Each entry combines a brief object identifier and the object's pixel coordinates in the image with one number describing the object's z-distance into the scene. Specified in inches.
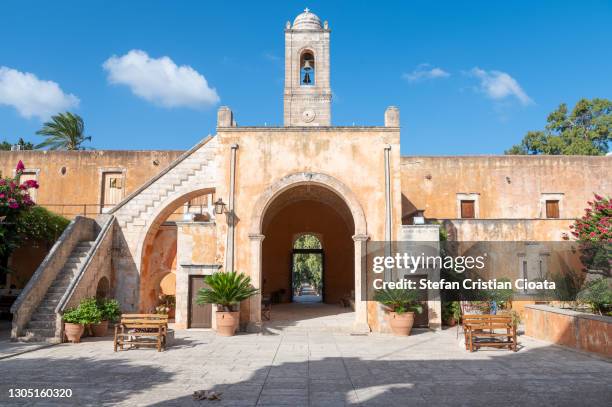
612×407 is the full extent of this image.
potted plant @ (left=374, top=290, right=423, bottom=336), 515.2
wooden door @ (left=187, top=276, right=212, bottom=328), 584.4
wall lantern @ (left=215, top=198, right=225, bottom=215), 550.3
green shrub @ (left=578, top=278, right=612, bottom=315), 438.3
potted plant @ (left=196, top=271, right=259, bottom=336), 506.0
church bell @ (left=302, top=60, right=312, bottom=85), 836.0
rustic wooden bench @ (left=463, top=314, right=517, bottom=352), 413.4
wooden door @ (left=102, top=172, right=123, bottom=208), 928.9
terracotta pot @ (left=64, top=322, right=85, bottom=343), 461.4
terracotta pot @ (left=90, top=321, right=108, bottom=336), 497.6
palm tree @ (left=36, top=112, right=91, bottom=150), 1128.2
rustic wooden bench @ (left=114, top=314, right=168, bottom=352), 416.8
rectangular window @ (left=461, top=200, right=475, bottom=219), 924.6
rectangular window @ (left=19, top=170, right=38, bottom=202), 931.3
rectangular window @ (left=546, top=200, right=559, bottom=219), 926.4
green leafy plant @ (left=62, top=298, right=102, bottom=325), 467.5
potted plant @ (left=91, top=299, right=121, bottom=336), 499.5
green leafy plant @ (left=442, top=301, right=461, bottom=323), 594.2
